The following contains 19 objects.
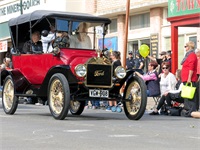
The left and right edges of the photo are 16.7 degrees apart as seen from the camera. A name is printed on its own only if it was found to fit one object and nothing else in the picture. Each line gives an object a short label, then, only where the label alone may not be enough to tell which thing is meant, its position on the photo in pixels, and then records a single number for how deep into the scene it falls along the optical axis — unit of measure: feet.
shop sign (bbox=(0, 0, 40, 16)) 147.48
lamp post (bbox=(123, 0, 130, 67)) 80.57
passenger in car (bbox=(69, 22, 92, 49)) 50.37
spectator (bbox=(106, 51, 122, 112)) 60.72
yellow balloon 70.95
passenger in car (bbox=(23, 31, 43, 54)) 51.70
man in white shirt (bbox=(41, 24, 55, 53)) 50.03
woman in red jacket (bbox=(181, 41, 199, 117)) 54.08
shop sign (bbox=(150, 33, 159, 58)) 104.42
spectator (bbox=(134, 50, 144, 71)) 81.75
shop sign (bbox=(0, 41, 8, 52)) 129.98
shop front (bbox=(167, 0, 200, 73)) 73.15
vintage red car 46.68
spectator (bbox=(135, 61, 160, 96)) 61.57
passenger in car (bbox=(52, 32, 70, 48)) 49.20
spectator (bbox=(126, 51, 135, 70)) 82.84
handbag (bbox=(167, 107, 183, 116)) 56.80
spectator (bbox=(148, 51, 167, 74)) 72.81
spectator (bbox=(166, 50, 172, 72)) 73.67
